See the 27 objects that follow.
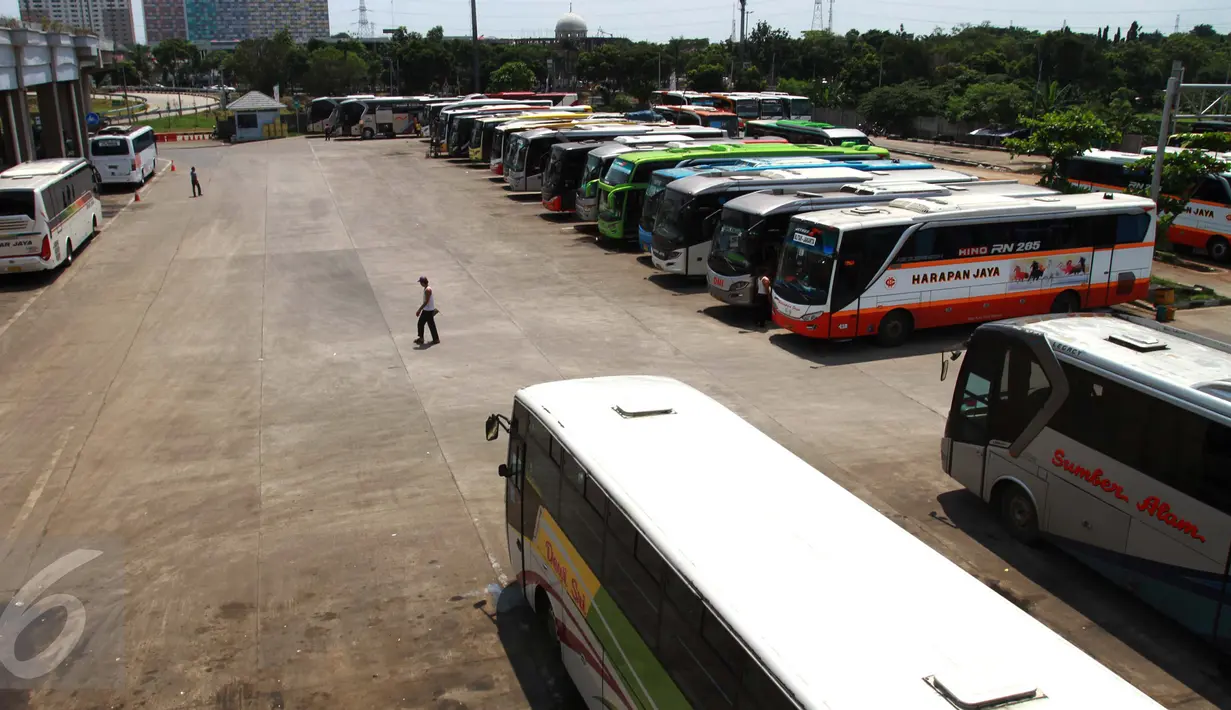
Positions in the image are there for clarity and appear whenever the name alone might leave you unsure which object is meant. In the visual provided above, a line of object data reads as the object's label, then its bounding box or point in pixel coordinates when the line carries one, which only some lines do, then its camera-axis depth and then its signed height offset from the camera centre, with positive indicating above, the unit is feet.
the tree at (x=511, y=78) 279.49 +3.88
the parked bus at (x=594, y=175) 94.38 -7.79
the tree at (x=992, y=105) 190.60 -1.88
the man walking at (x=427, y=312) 56.85 -12.45
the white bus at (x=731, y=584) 15.28 -8.59
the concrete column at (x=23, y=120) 110.22 -3.55
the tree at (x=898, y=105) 200.64 -2.16
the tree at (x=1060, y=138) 84.69 -3.55
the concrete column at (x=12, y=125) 114.78 -4.13
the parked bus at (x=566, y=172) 103.04 -8.10
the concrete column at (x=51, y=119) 133.49 -4.03
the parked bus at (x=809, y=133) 124.88 -5.07
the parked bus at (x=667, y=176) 78.02 -6.38
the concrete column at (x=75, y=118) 140.15 -4.01
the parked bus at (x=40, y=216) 72.08 -9.46
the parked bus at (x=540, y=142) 114.52 -5.81
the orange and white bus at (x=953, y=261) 56.03 -9.62
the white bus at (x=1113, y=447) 26.45 -10.37
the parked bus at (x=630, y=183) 87.04 -7.81
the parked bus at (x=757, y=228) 63.10 -8.45
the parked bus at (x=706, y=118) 163.32 -4.02
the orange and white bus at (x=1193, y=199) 82.69 -8.57
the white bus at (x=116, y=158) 124.47 -8.36
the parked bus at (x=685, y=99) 186.40 -1.07
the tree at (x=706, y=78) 270.26 +4.11
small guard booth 203.62 -5.16
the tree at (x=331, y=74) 295.48 +5.00
